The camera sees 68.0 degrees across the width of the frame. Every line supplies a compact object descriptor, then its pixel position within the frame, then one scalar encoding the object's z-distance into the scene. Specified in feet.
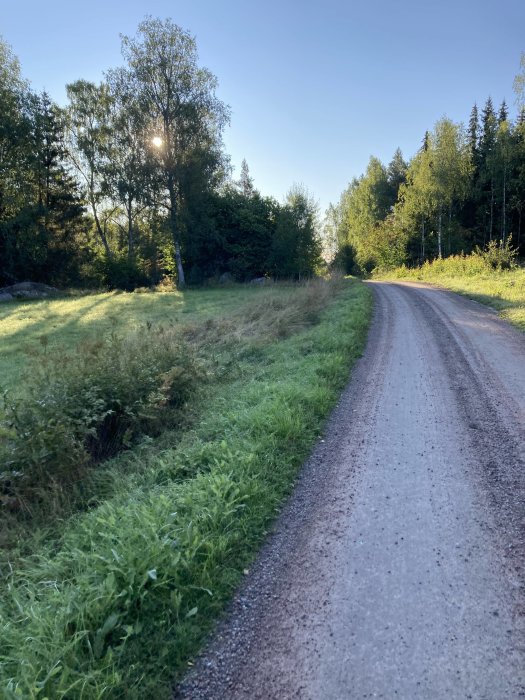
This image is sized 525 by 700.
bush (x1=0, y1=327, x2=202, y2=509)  16.30
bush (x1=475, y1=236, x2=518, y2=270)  70.74
